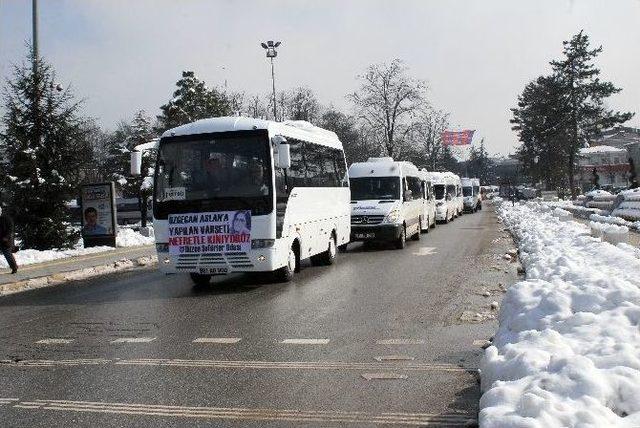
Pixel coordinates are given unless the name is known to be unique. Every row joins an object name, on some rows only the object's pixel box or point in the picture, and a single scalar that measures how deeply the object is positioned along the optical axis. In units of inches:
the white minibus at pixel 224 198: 472.1
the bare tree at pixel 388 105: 2546.8
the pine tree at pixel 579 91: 2377.0
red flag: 2800.2
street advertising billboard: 874.1
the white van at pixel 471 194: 2204.7
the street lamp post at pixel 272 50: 1768.0
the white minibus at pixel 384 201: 779.4
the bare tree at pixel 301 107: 2999.8
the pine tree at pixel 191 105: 1792.6
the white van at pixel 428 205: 1077.8
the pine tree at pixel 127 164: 1662.2
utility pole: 835.4
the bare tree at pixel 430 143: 3343.8
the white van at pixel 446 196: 1464.1
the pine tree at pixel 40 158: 844.6
